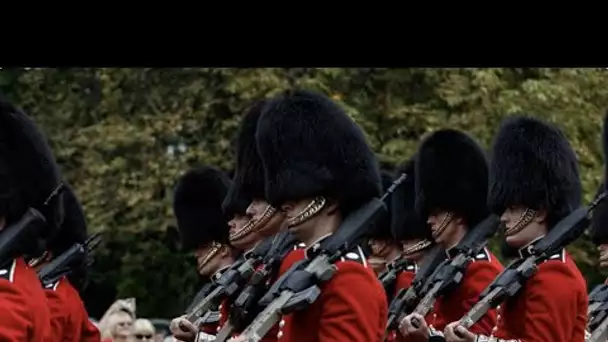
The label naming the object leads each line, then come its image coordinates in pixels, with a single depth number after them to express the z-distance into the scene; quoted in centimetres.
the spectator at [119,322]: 1916
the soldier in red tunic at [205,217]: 1694
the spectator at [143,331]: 1918
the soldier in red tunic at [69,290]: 1408
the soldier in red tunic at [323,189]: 1100
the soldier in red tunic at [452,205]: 1450
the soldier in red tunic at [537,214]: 1262
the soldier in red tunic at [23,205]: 998
